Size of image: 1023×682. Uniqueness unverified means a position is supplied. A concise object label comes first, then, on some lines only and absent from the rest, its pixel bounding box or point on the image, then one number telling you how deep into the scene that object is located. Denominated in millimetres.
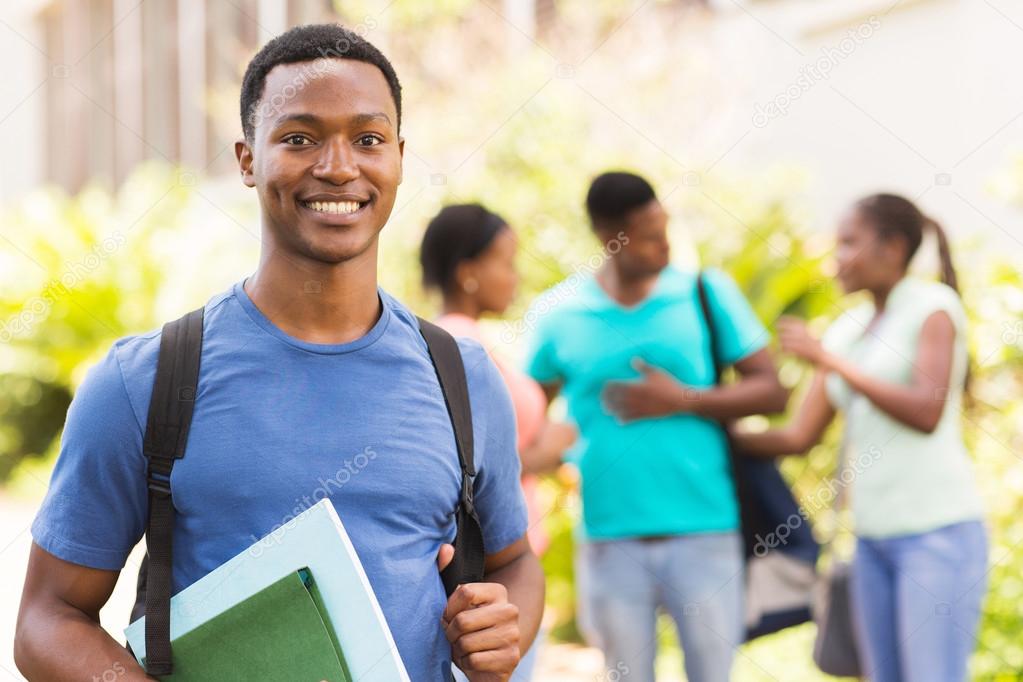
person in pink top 3656
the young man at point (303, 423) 1752
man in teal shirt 3900
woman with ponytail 3869
